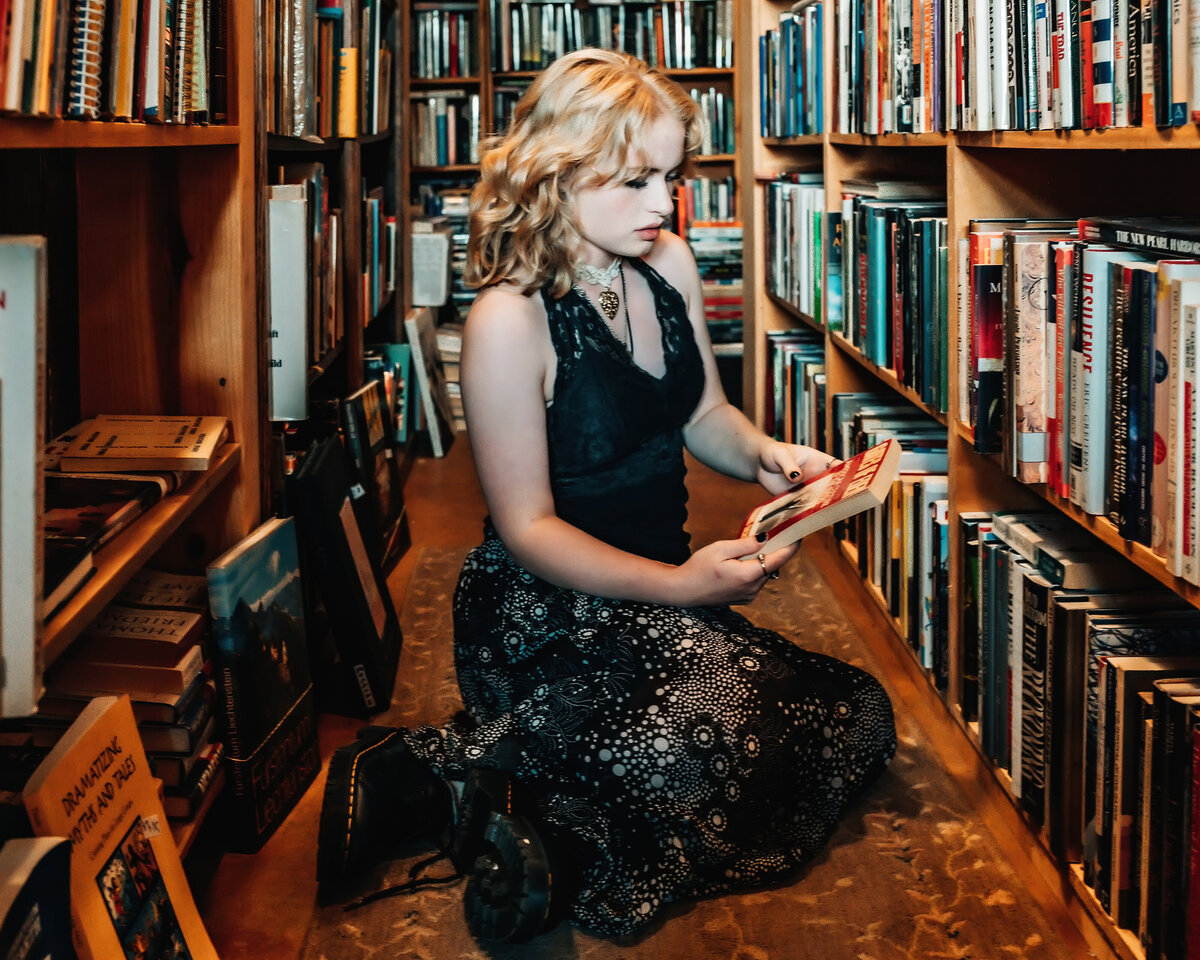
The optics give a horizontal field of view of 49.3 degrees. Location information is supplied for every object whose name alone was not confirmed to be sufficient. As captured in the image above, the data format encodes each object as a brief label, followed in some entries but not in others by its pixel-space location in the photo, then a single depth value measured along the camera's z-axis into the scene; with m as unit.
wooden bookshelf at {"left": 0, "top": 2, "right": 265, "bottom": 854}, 1.71
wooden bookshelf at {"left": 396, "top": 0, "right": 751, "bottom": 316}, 5.07
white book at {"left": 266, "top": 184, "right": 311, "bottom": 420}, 2.02
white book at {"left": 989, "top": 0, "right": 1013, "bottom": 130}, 1.58
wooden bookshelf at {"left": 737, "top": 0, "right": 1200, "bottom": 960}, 1.36
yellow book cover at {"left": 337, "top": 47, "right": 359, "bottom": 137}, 2.80
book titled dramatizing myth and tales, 1.09
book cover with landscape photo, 1.66
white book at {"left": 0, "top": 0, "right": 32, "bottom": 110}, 0.92
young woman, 1.59
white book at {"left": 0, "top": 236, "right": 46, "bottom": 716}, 0.90
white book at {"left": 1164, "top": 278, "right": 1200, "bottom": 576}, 1.12
